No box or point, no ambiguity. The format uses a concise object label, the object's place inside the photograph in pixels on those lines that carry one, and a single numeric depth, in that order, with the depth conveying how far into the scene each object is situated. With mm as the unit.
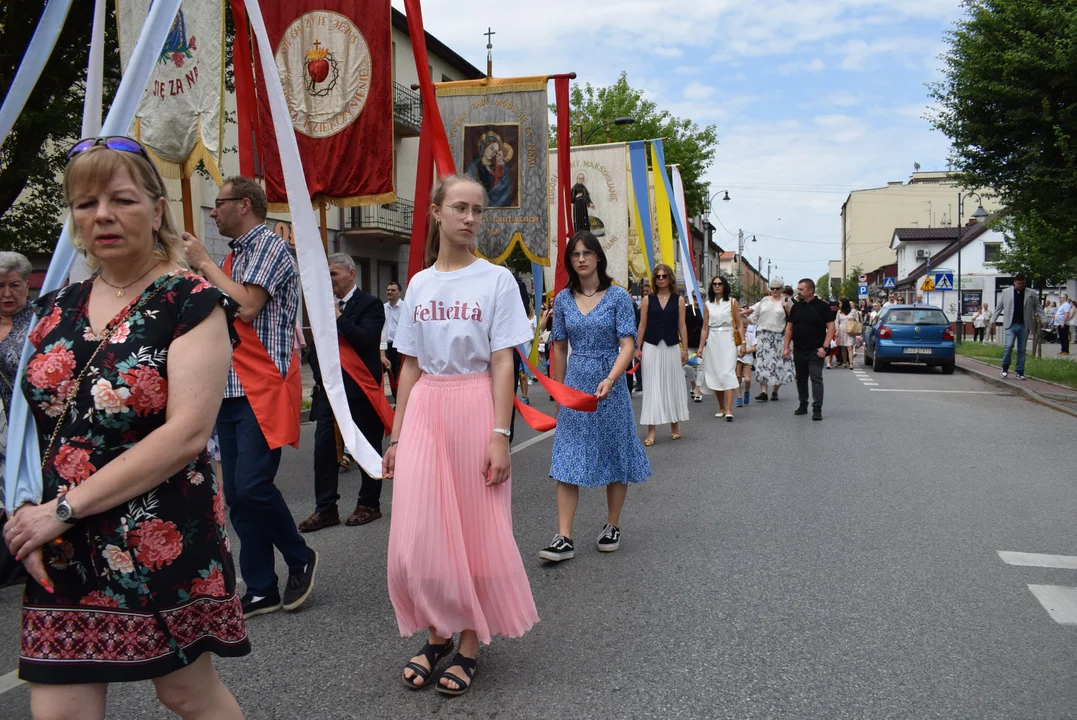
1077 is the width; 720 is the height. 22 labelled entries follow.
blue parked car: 20484
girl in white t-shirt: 3186
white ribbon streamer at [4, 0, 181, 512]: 1931
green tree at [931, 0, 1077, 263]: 12891
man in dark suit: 5953
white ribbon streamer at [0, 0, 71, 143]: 2770
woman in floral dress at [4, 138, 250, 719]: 1898
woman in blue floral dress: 5203
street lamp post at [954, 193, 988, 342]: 33812
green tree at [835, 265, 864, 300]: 83688
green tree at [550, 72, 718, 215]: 43312
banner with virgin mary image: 9508
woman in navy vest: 9430
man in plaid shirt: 4035
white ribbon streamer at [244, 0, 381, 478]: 3557
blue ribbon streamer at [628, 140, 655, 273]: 13785
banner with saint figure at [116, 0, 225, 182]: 5902
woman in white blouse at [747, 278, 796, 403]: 13219
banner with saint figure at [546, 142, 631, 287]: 14188
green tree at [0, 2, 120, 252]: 9117
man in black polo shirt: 11523
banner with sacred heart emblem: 6531
